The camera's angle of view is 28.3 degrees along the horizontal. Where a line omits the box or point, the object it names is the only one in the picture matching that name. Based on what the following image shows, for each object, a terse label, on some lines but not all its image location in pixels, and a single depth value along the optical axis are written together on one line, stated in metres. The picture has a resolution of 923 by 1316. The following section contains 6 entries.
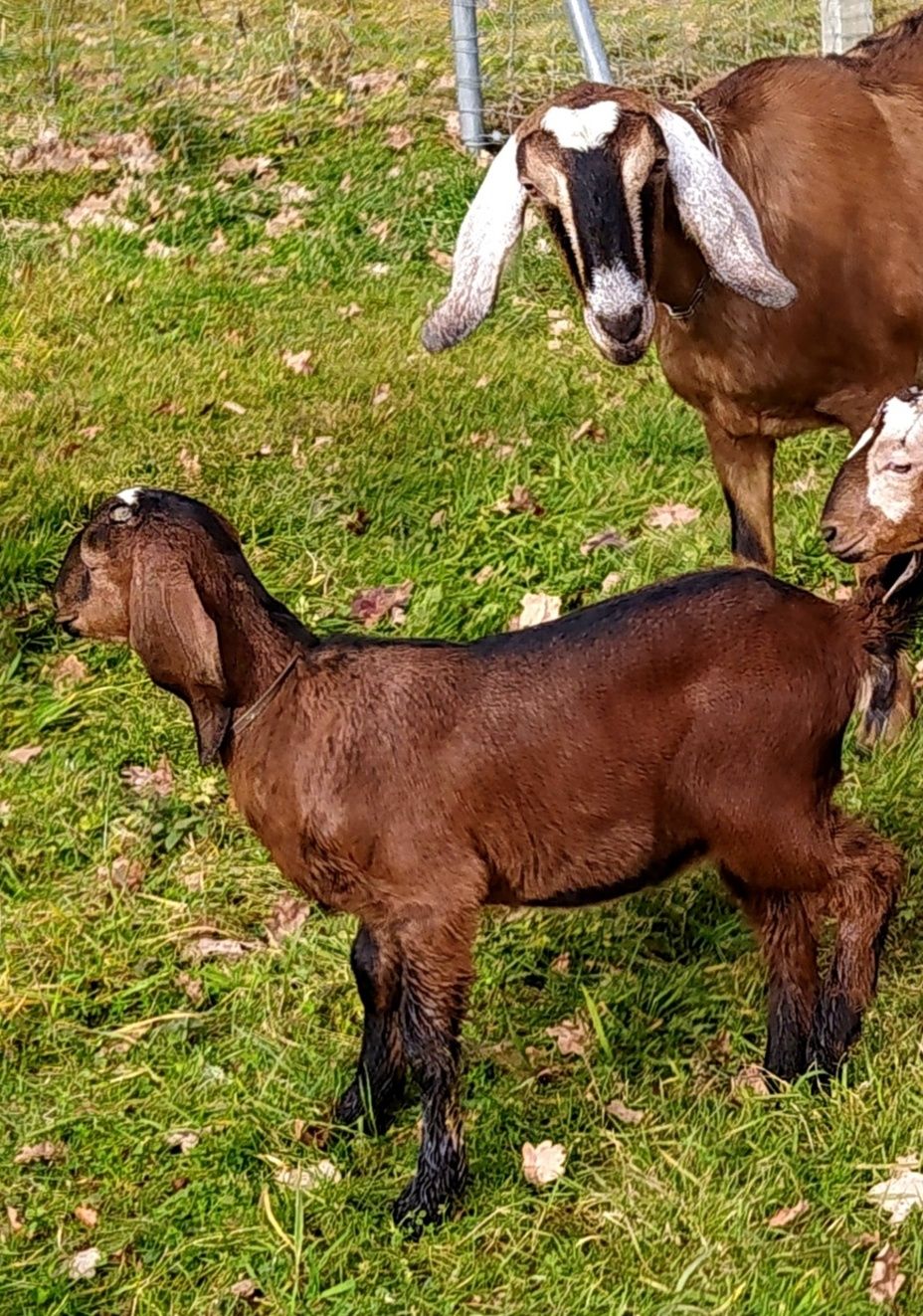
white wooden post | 7.73
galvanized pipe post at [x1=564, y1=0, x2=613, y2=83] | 7.70
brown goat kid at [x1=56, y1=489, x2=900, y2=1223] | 3.87
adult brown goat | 4.60
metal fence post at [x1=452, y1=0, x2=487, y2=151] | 8.74
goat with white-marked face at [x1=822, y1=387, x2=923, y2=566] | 4.20
